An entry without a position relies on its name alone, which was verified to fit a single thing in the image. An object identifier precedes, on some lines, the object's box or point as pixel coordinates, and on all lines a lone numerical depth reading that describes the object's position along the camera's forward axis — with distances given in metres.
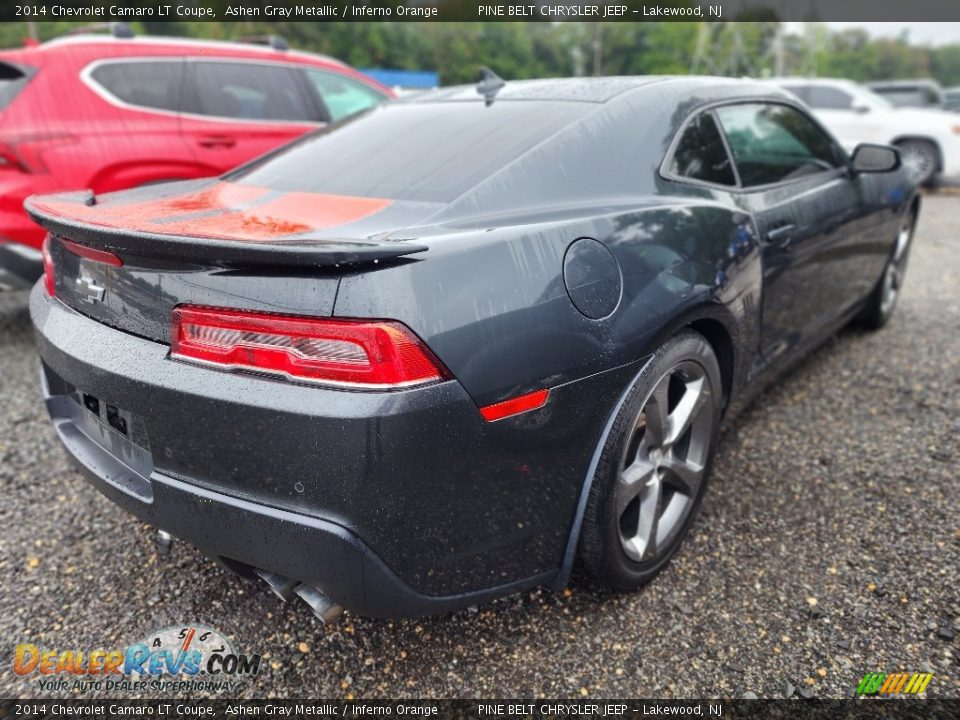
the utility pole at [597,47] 52.31
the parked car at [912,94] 14.27
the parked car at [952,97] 19.98
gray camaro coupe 1.41
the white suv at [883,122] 11.14
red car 3.76
